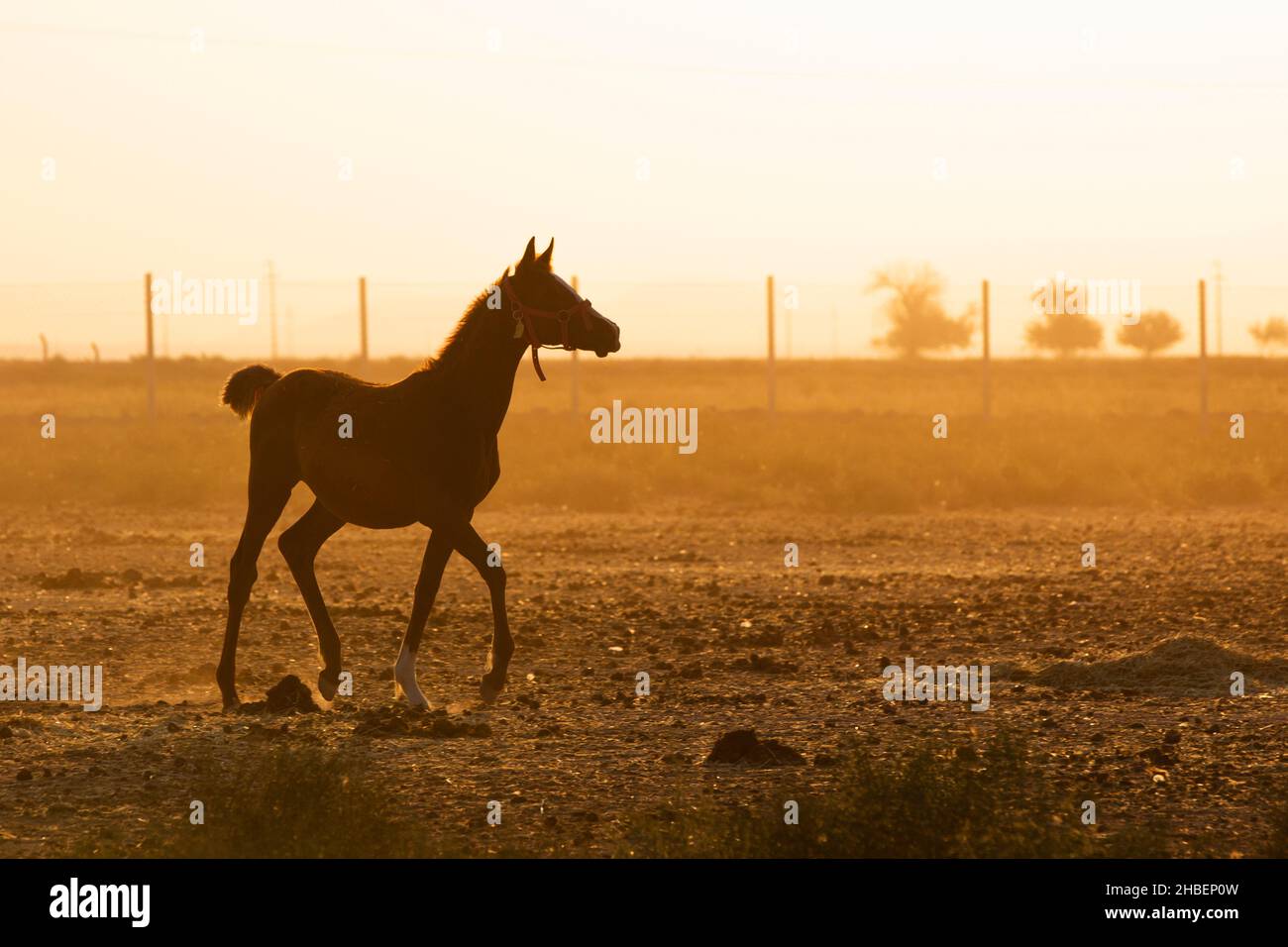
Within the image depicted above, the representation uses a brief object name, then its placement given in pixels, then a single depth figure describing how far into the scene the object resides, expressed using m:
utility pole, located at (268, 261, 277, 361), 31.59
